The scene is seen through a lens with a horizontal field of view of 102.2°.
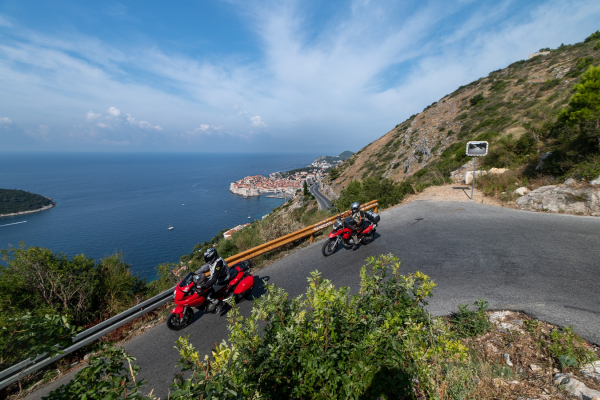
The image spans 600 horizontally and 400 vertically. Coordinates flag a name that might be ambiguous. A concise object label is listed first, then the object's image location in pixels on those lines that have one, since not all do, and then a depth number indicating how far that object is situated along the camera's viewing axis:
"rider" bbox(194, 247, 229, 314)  4.83
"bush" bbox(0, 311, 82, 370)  1.50
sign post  10.77
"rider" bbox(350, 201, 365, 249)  7.25
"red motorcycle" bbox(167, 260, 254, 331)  4.70
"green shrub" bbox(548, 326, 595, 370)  2.83
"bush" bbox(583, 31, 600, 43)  32.19
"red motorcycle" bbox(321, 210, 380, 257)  7.12
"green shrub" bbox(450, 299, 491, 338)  3.65
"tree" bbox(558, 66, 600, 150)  8.41
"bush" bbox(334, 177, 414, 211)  12.34
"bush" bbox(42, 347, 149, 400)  1.38
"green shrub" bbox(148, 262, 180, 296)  6.34
